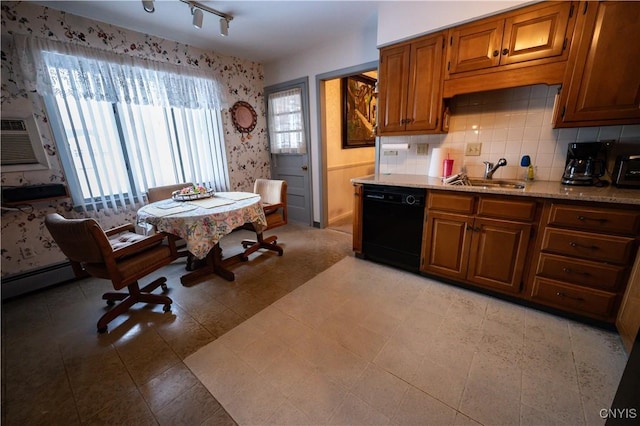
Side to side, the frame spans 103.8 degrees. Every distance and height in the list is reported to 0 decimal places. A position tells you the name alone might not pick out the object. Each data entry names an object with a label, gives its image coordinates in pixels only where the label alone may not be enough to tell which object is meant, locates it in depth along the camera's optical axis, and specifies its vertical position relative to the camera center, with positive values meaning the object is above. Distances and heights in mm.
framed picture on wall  3929 +594
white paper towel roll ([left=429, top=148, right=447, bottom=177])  2463 -154
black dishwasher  2312 -749
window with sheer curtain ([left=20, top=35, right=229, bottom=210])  2354 +346
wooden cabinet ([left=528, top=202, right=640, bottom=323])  1537 -749
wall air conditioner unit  2143 +88
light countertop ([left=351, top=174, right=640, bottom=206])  1498 -323
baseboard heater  2240 -1127
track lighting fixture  2207 +1234
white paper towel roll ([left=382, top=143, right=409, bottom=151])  2702 +0
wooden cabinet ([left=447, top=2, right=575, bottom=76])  1698 +745
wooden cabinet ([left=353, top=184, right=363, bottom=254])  2646 -766
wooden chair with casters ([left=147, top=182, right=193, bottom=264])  2707 -438
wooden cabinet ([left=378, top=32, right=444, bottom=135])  2180 +539
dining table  2027 -564
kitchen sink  2077 -334
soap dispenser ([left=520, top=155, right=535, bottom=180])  2104 -185
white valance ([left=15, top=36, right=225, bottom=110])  2189 +779
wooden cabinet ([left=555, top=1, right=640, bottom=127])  1534 +463
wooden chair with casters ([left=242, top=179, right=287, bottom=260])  2918 -677
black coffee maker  1808 -162
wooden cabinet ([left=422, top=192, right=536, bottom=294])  1882 -778
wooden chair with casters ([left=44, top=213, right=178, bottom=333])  1590 -725
